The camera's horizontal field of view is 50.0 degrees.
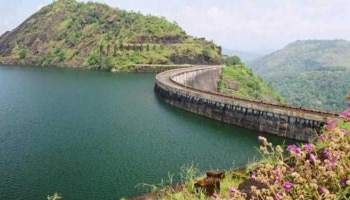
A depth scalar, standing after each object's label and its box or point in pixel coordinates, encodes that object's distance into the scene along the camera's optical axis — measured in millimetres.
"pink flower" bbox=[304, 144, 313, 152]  7725
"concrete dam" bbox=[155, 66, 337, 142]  50281
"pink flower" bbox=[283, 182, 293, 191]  6178
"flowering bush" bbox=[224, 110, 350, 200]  6168
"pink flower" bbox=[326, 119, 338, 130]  9231
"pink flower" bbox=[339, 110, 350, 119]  8676
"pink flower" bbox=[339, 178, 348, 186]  6261
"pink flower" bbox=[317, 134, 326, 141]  9203
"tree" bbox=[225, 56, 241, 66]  181875
